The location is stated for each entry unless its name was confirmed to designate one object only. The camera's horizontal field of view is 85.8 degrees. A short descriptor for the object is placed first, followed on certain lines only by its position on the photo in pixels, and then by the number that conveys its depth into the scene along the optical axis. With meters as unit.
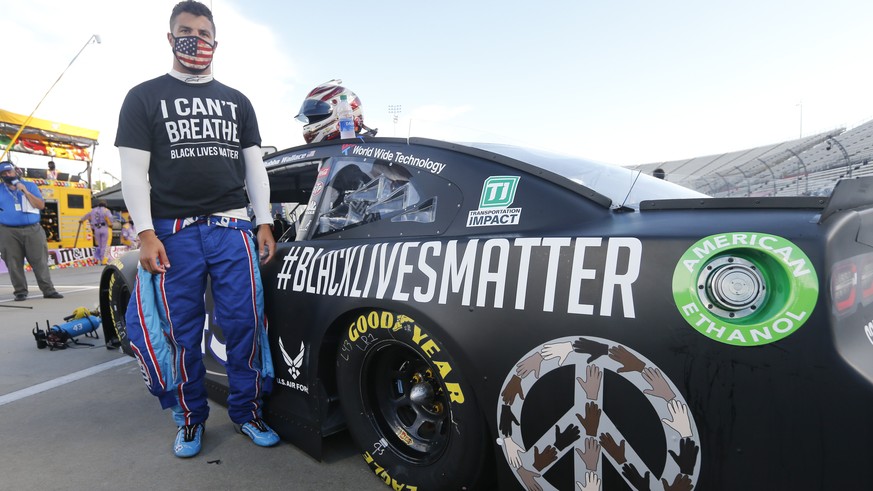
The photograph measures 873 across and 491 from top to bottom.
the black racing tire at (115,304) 3.24
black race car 0.96
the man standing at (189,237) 1.97
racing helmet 3.05
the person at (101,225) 10.03
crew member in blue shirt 5.85
